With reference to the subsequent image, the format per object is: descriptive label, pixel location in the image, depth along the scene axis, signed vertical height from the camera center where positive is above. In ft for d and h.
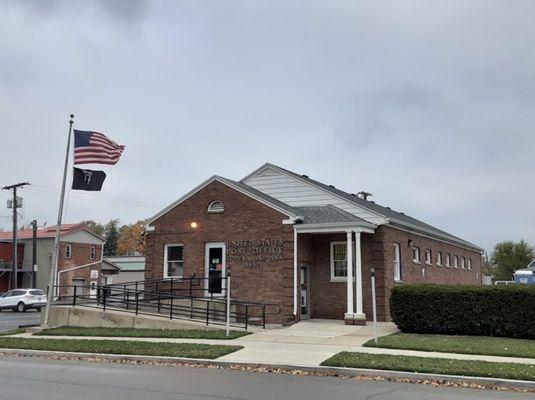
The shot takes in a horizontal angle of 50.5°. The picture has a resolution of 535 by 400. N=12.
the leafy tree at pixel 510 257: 197.88 +9.33
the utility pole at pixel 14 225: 156.67 +15.96
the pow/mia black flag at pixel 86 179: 67.00 +12.19
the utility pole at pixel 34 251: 155.85 +8.75
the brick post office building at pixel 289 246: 69.36 +4.81
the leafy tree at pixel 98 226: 399.77 +40.32
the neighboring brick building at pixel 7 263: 178.19 +6.35
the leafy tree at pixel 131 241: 317.22 +23.90
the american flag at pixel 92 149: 66.59 +15.72
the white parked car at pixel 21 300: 130.21 -3.83
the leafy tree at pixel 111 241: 335.47 +24.97
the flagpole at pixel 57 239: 66.27 +5.17
